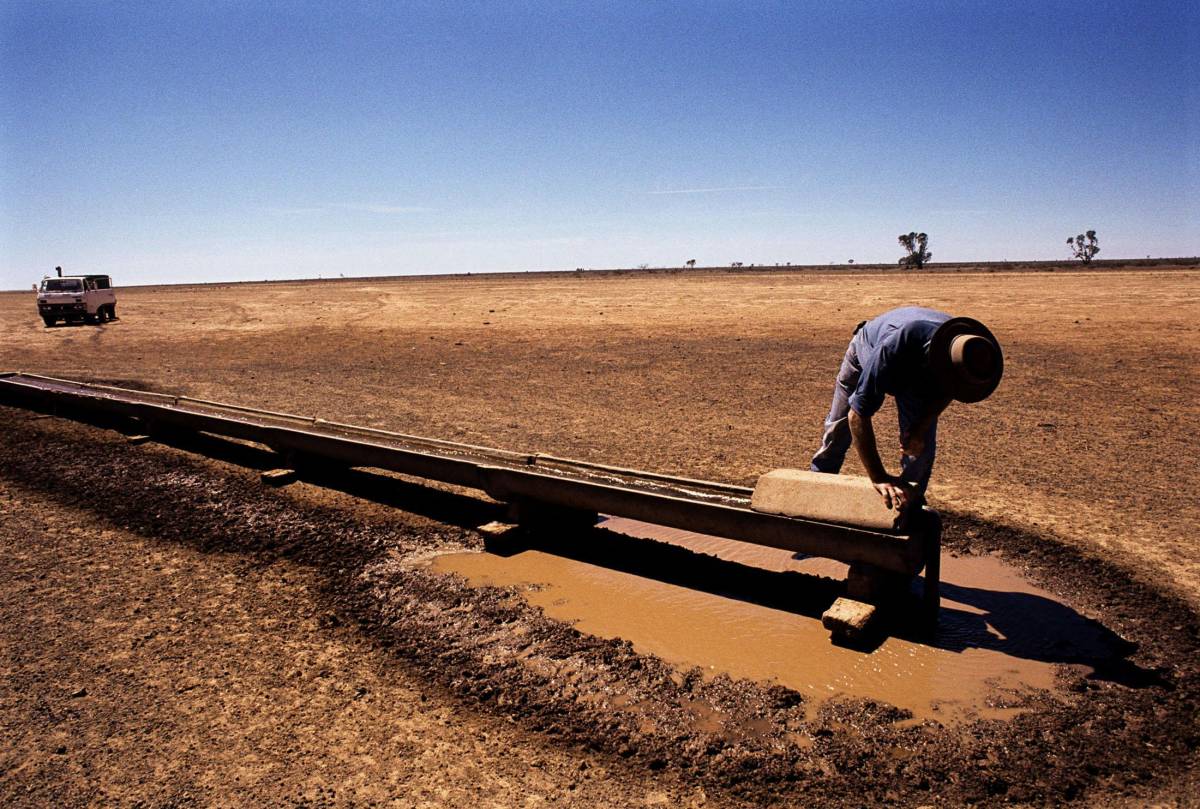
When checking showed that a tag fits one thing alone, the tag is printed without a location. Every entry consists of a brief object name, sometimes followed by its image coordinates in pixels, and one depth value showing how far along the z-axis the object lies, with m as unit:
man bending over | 3.60
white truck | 27.20
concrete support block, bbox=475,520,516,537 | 5.32
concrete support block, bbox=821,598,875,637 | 3.86
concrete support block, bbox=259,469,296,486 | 6.96
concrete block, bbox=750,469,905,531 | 3.95
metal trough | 4.02
